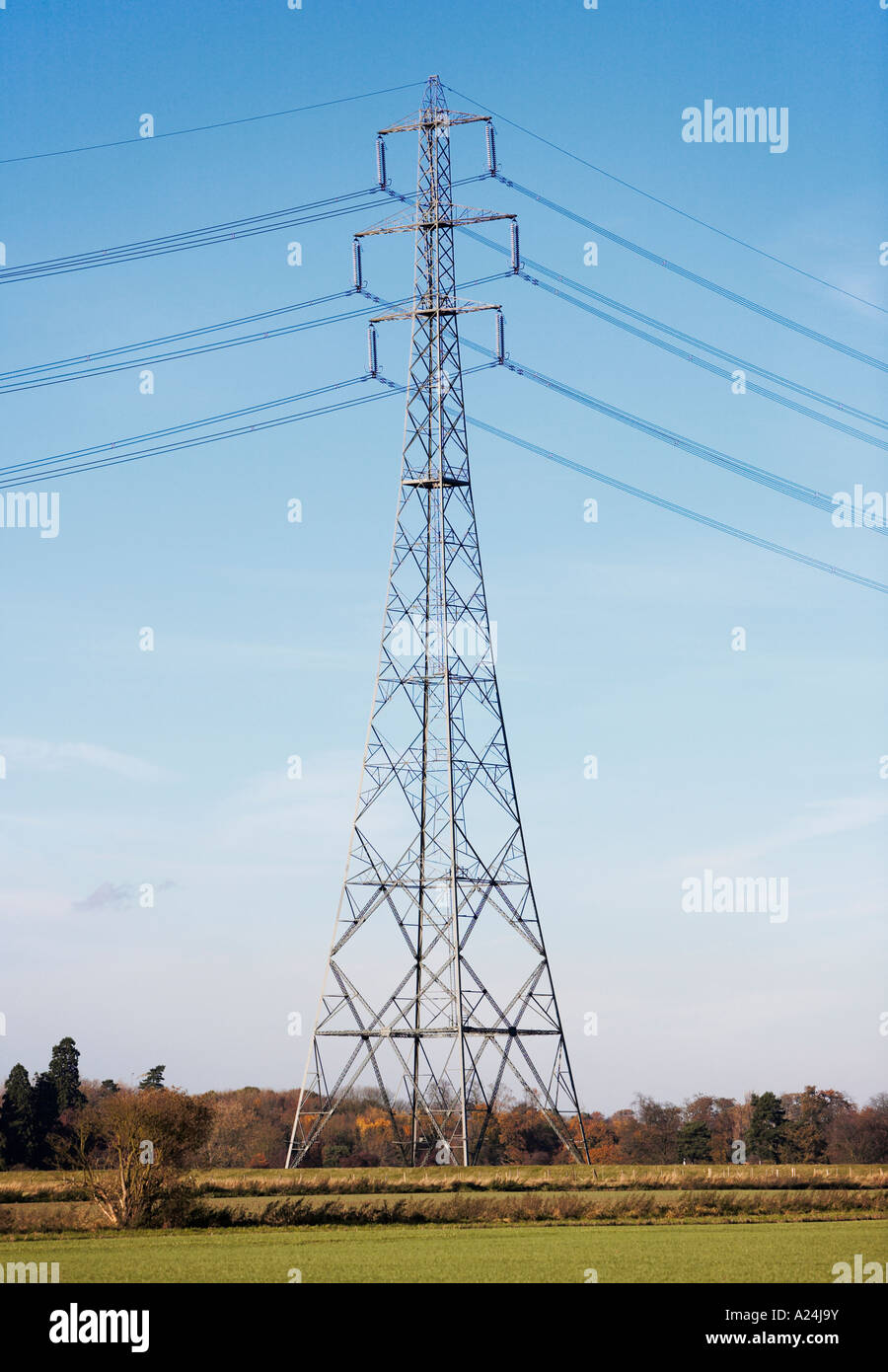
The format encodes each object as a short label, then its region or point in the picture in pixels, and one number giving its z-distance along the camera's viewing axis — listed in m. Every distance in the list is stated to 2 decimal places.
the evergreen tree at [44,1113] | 102.09
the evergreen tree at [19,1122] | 102.25
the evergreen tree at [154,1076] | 114.91
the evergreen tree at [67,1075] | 109.12
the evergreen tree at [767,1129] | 110.75
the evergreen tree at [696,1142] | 115.44
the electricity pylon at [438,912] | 58.16
